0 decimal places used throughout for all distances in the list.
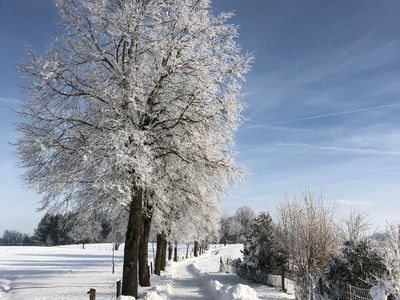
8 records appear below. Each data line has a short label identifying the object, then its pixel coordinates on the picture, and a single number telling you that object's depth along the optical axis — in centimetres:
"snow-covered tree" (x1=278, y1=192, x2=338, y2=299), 2362
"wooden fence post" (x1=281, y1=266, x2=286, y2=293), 2554
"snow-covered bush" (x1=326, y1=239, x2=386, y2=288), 1697
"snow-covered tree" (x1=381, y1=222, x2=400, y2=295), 1393
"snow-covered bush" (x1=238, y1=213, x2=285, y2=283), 3002
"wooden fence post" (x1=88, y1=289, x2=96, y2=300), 1380
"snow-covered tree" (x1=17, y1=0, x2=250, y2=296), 1427
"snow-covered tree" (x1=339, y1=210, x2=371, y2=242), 2445
